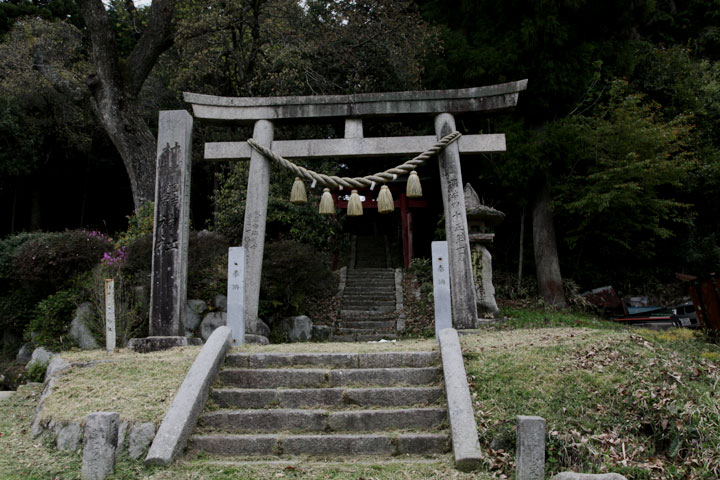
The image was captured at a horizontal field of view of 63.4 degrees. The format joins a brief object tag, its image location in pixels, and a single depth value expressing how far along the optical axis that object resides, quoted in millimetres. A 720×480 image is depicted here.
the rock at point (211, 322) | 11234
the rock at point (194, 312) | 11242
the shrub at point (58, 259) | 11398
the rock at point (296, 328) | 12266
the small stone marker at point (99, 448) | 4629
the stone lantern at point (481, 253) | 12930
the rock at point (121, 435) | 5230
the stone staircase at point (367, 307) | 13102
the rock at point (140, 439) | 5211
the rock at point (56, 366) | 7113
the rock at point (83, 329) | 10508
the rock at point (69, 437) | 5547
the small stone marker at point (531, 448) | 4301
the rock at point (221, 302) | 11445
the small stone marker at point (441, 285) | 7719
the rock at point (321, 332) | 12695
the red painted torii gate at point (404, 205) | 18094
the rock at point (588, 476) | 3682
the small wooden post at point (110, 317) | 8070
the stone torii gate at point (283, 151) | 8750
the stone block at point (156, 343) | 8383
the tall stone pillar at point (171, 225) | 8562
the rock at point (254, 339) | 8438
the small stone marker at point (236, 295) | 7816
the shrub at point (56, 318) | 10953
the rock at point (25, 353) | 11766
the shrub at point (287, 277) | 11992
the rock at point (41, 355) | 10570
